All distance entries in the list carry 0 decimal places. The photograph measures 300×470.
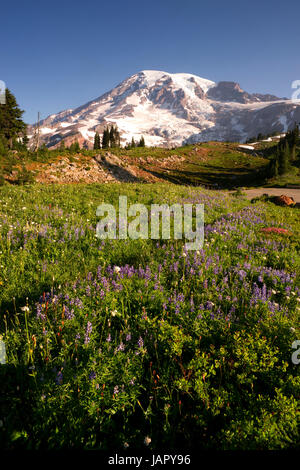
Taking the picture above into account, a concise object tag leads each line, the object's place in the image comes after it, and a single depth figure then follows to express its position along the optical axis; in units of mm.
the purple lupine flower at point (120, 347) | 2918
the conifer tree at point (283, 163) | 48562
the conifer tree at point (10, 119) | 53125
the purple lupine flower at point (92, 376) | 2492
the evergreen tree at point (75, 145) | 61253
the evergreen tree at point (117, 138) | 106800
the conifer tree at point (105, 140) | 100788
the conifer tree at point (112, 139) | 101750
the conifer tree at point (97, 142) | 97150
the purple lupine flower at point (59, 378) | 2473
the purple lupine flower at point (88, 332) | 2949
